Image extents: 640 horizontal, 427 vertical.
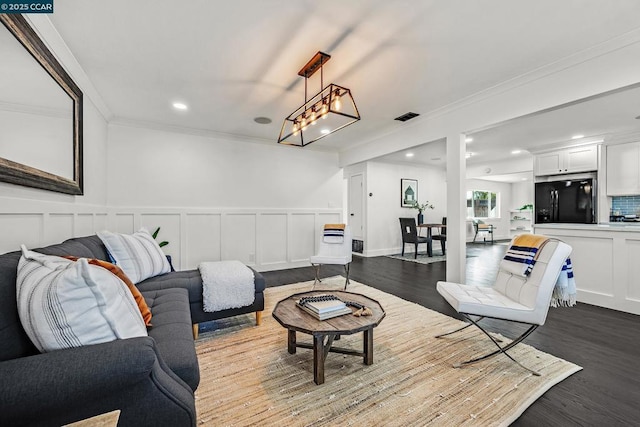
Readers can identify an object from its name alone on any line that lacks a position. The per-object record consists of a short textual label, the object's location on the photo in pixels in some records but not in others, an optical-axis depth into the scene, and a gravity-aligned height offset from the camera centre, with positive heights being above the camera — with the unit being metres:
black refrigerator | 4.80 +0.21
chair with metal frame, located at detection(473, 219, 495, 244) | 8.95 -0.48
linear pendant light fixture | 2.45 +1.36
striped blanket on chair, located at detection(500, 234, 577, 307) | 1.91 -0.40
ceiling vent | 3.85 +1.40
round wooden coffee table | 1.65 -0.71
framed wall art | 7.13 +0.55
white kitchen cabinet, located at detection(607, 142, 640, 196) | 4.38 +0.72
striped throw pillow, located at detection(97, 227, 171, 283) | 2.27 -0.38
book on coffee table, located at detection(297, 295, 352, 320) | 1.81 -0.66
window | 9.37 +0.31
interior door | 6.77 +0.20
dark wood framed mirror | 1.54 +0.68
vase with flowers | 7.13 +0.16
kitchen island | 2.80 -0.56
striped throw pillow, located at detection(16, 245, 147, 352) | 0.89 -0.33
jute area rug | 1.46 -1.09
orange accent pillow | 1.50 -0.45
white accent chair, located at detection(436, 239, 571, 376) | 1.82 -0.63
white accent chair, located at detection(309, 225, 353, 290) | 3.88 -0.64
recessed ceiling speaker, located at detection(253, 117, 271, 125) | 4.00 +1.40
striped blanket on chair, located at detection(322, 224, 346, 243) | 4.22 -0.33
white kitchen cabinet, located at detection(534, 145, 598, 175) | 4.78 +0.98
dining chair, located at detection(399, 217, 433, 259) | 6.18 -0.50
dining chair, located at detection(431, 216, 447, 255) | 6.35 -0.57
